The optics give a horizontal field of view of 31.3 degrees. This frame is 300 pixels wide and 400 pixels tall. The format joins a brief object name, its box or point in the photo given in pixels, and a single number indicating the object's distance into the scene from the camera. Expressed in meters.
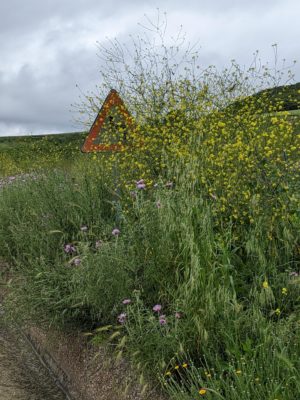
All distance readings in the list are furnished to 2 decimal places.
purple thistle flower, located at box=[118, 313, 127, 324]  3.81
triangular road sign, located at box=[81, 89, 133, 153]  6.65
